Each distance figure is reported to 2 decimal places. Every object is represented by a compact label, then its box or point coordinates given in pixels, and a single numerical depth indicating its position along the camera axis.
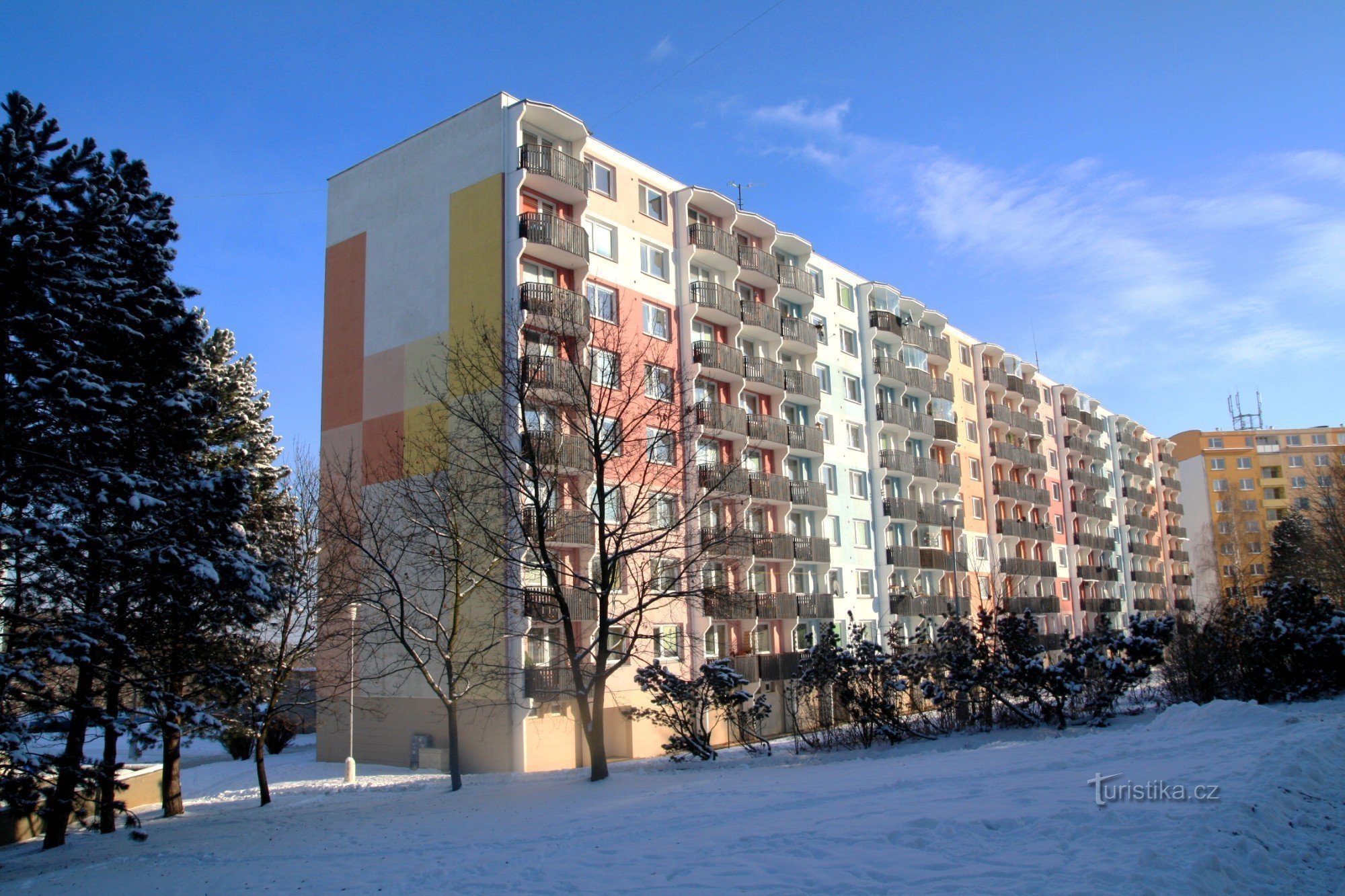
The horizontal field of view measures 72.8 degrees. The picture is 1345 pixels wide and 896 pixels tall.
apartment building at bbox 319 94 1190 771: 30.44
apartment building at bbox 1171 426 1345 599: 101.19
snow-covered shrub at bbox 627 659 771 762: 22.80
